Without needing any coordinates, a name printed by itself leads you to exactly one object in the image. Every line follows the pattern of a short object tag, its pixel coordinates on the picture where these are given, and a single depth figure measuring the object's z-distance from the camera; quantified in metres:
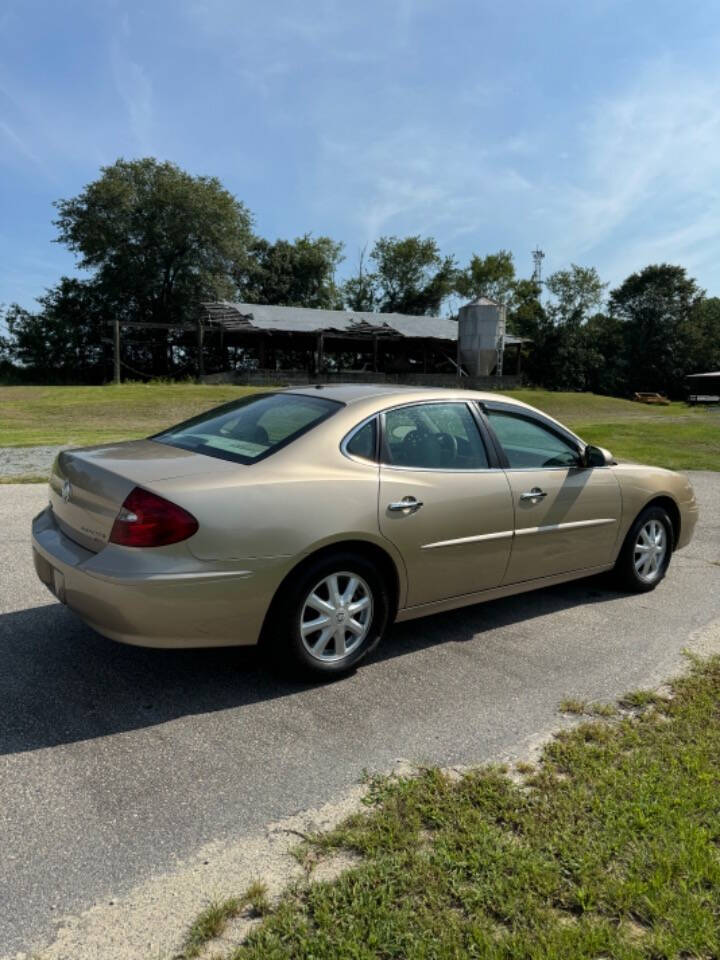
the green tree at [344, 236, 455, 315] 62.34
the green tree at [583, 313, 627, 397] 62.56
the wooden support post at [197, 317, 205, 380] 32.84
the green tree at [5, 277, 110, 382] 42.41
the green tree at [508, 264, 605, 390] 60.91
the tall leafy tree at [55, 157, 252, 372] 42.84
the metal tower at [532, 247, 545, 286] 67.69
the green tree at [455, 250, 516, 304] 66.00
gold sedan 3.07
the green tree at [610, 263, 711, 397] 64.06
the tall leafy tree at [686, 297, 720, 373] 63.81
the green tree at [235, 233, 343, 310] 51.38
